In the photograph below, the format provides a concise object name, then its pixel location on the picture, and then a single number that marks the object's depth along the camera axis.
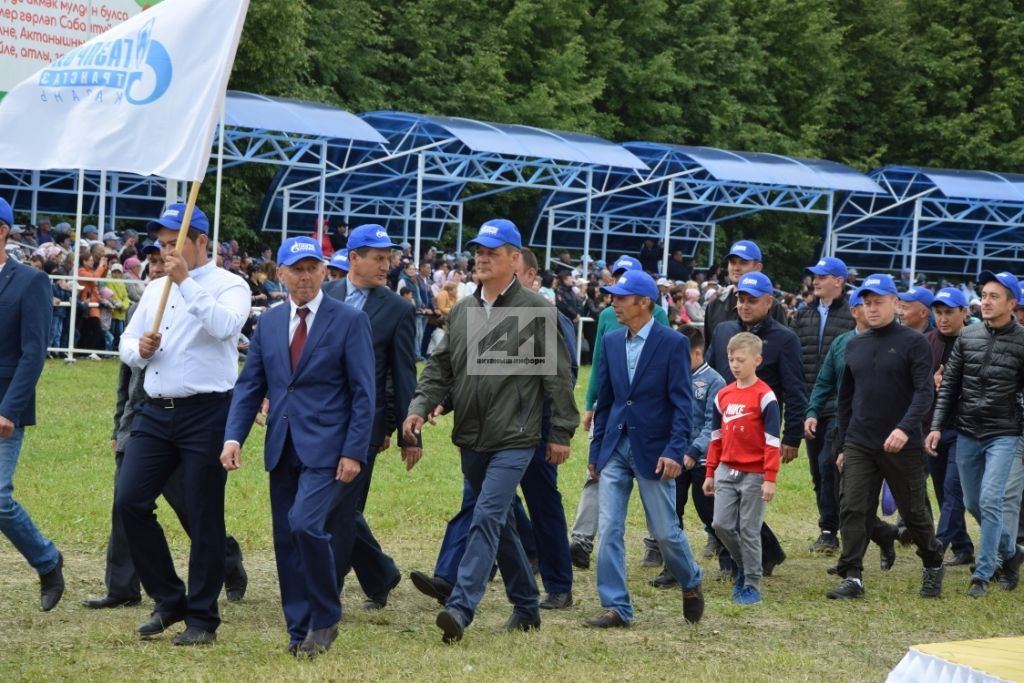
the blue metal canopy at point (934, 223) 41.06
